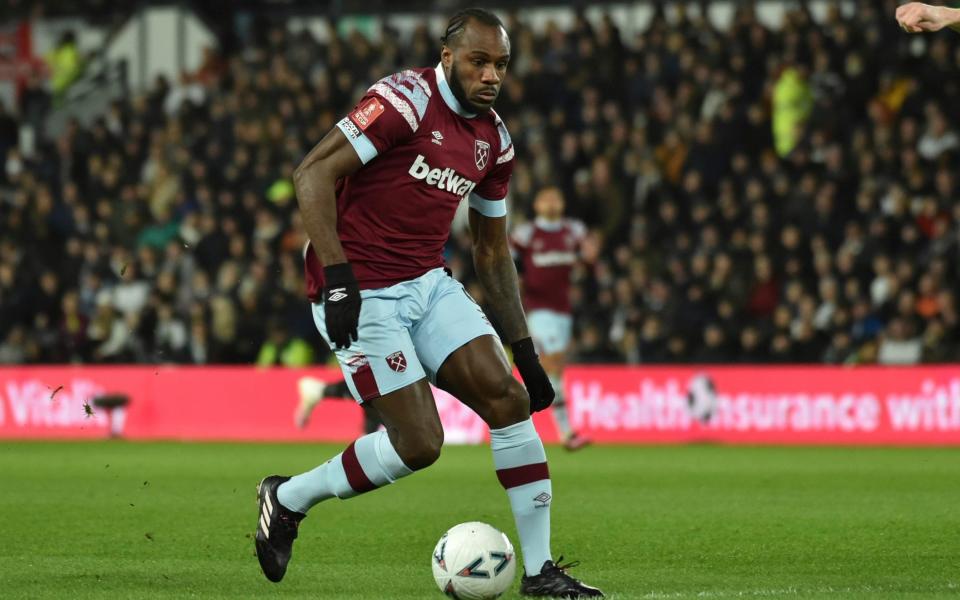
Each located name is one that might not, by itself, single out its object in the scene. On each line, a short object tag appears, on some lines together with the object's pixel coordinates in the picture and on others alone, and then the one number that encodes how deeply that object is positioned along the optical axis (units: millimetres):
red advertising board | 32312
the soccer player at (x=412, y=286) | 12484
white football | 12055
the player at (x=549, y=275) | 30500
